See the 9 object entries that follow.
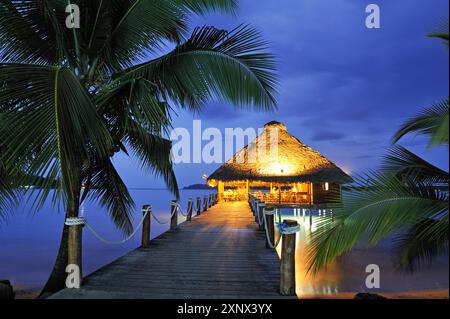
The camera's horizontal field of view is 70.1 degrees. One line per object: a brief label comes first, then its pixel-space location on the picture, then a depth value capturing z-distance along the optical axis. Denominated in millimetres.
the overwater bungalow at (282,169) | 18469
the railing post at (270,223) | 6333
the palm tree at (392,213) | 2652
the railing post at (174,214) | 8734
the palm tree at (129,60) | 4195
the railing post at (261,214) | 8630
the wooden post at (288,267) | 3670
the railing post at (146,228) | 6414
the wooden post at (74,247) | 3918
